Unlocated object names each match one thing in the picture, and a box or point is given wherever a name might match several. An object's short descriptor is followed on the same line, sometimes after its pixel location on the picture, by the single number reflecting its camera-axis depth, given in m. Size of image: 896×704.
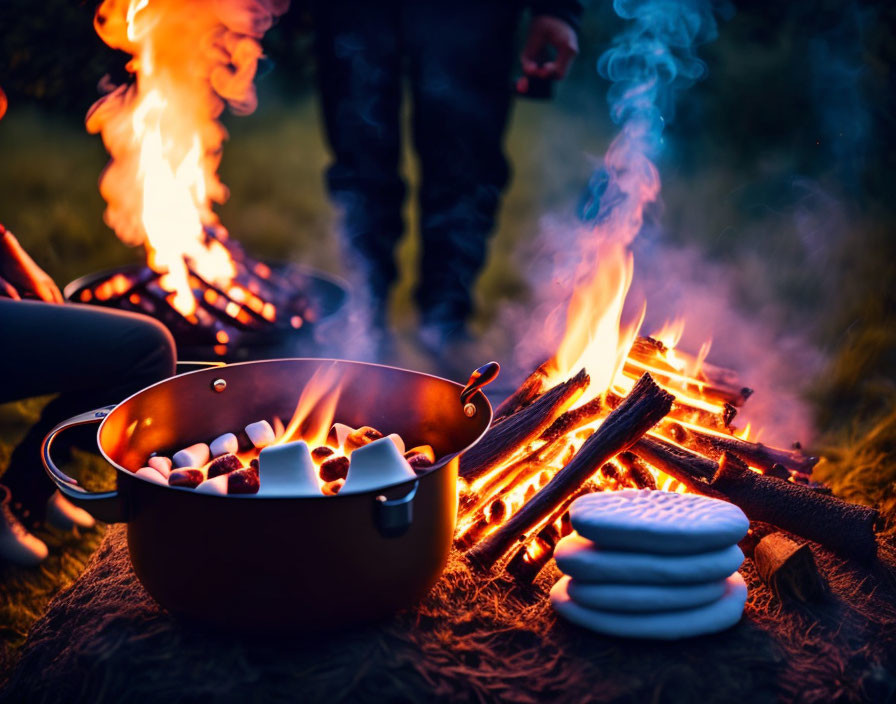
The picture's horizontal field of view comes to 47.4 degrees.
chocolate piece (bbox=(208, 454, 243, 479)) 0.70
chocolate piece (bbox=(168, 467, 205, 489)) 0.68
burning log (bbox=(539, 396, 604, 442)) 0.80
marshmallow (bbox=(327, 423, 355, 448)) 0.75
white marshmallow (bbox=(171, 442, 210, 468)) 0.71
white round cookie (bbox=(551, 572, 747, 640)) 0.63
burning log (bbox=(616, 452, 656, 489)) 0.79
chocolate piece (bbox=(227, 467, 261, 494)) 0.66
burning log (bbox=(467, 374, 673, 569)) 0.72
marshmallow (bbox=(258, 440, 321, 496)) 0.62
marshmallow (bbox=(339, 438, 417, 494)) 0.63
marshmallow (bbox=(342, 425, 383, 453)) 0.73
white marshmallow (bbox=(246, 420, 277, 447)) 0.75
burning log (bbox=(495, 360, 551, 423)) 0.87
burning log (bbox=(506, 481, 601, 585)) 0.71
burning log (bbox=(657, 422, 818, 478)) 0.80
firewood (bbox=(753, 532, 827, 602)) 0.68
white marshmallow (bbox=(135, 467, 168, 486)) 0.67
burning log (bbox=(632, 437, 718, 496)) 0.77
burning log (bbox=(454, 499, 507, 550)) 0.76
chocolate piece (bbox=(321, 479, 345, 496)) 0.67
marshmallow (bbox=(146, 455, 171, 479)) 0.69
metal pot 0.58
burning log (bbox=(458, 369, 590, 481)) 0.78
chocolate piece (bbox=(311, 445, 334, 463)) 0.73
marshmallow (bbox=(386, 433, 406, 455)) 0.73
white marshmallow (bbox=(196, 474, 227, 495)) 0.64
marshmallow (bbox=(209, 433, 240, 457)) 0.74
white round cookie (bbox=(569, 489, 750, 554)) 0.64
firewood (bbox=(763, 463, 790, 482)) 0.79
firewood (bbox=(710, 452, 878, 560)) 0.73
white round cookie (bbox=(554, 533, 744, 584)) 0.64
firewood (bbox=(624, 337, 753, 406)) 0.87
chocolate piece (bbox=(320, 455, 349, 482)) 0.69
